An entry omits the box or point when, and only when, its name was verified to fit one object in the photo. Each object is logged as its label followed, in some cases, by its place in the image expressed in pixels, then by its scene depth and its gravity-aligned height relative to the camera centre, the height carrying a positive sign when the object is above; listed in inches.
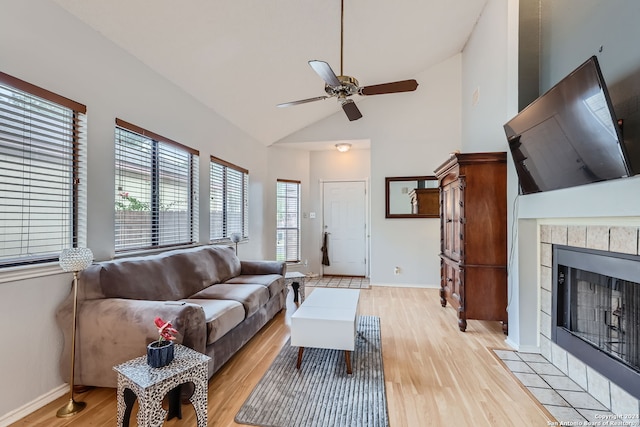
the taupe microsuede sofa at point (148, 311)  72.6 -27.8
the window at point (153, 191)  99.7 +9.4
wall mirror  194.7 +12.6
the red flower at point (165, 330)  62.2 -24.4
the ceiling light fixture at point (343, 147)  213.8 +50.8
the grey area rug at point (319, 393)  68.3 -46.9
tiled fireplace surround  68.3 -25.7
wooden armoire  119.0 -8.1
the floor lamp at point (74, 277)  69.6 -15.1
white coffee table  86.4 -33.6
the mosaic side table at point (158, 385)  54.9 -33.5
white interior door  238.7 -8.6
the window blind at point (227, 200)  156.8 +8.9
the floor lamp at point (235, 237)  156.2 -11.6
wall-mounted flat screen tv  61.9 +20.3
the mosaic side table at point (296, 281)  152.9 -34.4
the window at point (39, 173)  68.5 +10.4
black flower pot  60.4 -28.8
